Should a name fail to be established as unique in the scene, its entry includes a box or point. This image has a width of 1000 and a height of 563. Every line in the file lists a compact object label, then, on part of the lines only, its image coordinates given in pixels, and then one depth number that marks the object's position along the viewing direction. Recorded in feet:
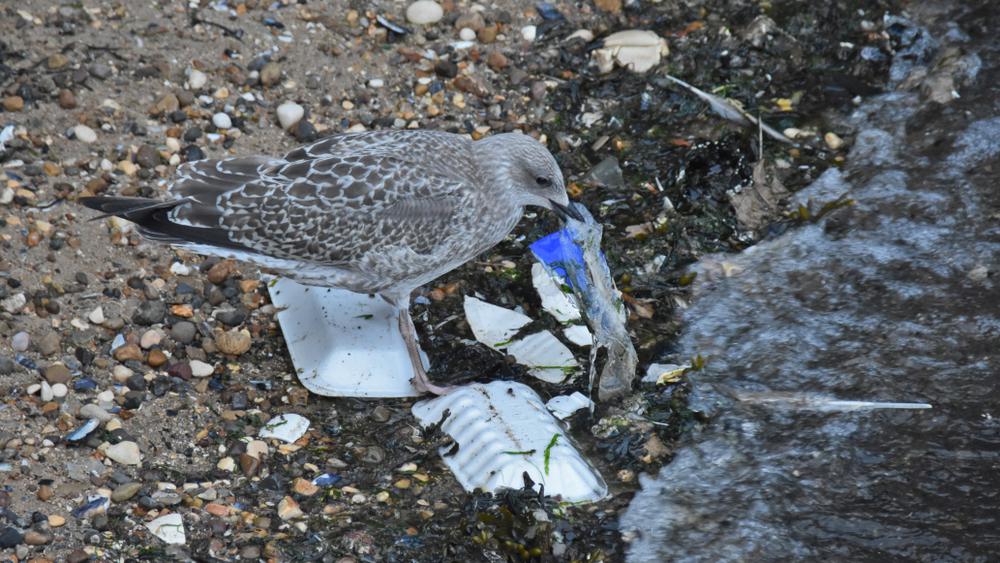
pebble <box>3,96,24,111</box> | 35.78
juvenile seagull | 29.25
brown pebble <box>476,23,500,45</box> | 41.63
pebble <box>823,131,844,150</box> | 38.47
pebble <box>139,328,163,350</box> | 30.94
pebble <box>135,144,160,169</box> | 35.36
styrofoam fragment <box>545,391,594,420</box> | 30.09
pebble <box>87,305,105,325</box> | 31.01
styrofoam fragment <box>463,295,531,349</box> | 32.24
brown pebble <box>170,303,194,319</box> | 32.09
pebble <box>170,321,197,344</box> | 31.35
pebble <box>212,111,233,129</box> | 37.11
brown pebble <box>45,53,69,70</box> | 37.14
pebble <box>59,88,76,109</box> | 36.24
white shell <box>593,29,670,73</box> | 41.14
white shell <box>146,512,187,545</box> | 25.84
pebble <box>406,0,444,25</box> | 41.83
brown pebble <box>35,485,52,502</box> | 26.05
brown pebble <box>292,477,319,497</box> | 27.68
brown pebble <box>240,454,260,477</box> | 28.04
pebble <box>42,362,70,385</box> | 29.09
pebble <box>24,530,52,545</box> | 24.93
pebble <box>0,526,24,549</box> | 24.71
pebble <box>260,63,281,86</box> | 38.65
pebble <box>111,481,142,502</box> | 26.53
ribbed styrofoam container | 27.55
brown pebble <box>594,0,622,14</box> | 43.29
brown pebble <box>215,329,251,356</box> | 31.22
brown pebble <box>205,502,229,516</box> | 26.76
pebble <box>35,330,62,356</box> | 29.78
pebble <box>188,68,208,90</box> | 37.96
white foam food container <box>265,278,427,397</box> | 30.78
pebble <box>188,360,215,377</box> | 30.60
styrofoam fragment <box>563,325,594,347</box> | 32.19
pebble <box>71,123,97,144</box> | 35.55
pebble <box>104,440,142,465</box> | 27.66
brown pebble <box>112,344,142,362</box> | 30.35
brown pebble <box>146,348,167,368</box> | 30.45
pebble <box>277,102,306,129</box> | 37.55
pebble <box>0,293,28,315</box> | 30.50
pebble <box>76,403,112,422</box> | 28.45
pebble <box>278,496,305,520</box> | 26.96
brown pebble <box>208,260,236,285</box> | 33.27
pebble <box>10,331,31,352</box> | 29.68
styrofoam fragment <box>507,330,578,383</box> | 31.35
